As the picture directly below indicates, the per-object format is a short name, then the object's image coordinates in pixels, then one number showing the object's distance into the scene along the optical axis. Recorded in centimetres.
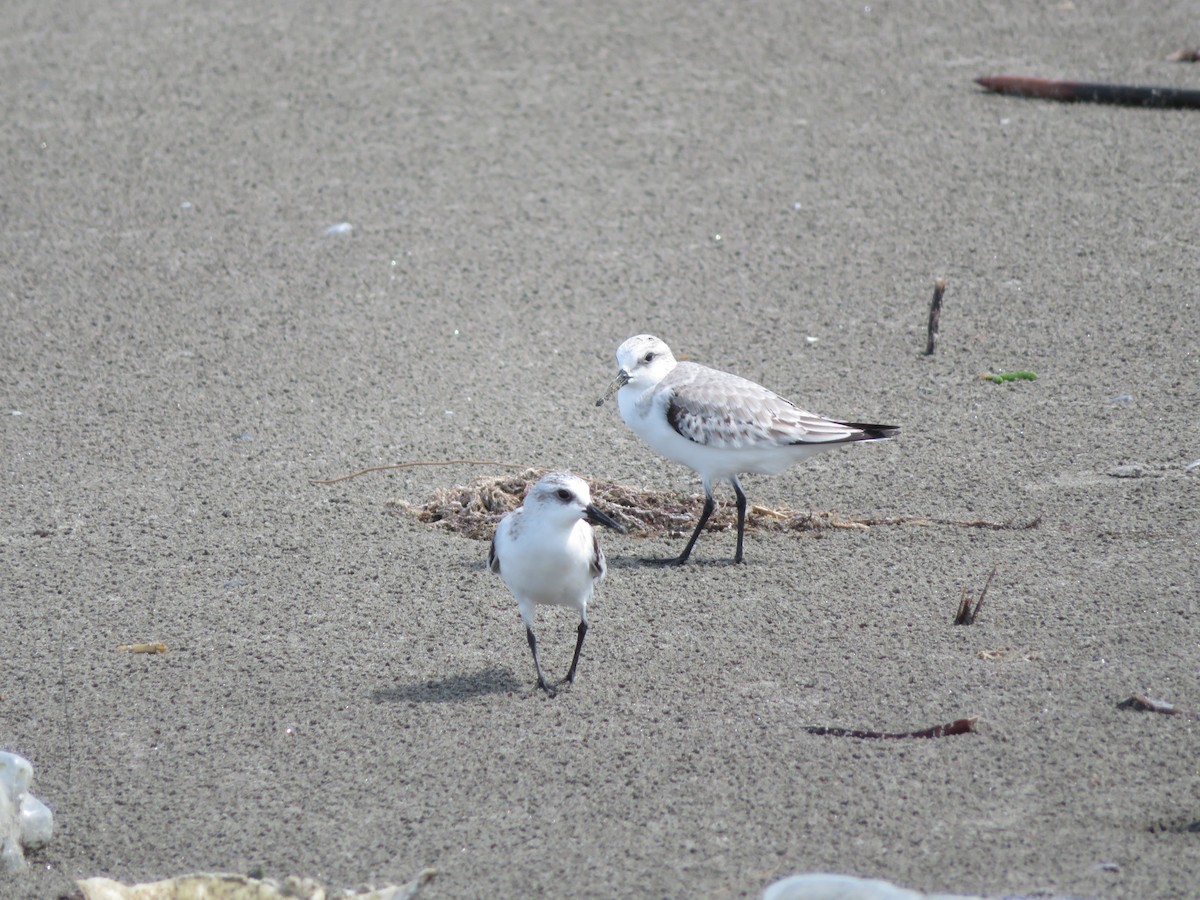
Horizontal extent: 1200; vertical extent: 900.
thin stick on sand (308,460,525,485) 1302
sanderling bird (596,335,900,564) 1185
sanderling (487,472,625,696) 939
